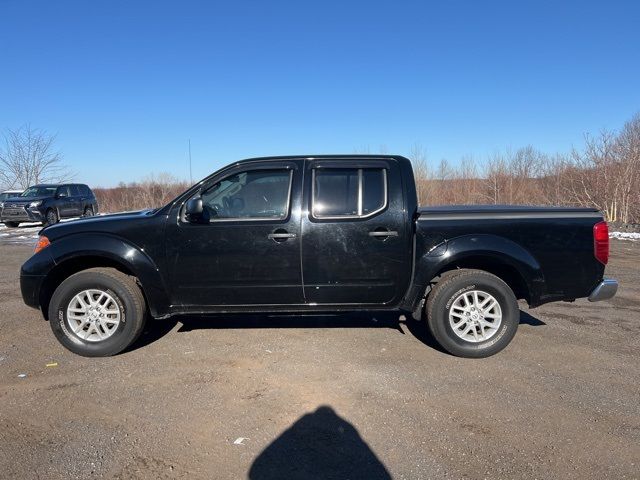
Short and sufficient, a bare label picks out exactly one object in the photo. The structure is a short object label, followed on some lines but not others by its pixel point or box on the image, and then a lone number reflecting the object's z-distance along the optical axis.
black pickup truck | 4.42
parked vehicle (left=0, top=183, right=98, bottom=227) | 19.02
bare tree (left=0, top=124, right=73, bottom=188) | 29.64
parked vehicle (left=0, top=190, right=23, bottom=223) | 23.20
